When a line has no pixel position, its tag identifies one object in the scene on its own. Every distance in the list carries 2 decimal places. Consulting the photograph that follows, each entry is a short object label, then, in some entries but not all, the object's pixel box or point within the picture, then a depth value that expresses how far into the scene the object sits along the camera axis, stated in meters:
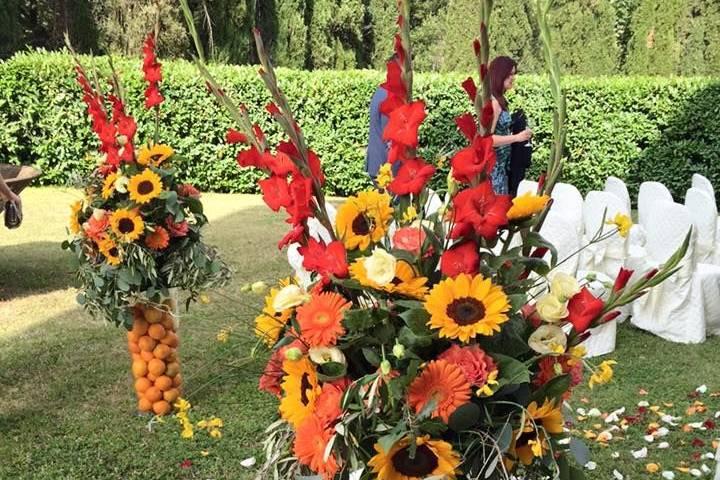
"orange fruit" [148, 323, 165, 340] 3.66
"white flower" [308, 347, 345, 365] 1.23
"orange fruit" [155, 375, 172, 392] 3.74
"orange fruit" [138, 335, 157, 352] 3.67
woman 4.41
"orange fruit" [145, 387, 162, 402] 3.76
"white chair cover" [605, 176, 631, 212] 5.86
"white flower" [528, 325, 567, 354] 1.23
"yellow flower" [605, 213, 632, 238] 1.34
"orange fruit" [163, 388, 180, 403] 3.79
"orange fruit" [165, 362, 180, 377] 3.77
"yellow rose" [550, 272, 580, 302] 1.23
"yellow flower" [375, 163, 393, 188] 1.35
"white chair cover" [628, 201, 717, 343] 5.05
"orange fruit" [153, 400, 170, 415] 3.78
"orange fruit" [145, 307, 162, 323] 3.63
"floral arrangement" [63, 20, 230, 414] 3.33
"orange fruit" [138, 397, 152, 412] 3.78
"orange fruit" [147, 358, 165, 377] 3.71
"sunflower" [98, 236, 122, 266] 3.39
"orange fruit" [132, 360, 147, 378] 3.72
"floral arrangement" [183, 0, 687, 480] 1.16
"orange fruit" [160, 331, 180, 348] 3.72
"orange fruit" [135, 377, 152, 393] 3.75
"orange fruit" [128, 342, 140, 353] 3.70
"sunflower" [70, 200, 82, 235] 3.49
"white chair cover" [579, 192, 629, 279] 5.08
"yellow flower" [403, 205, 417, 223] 1.28
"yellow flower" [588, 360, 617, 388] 1.29
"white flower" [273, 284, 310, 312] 1.30
